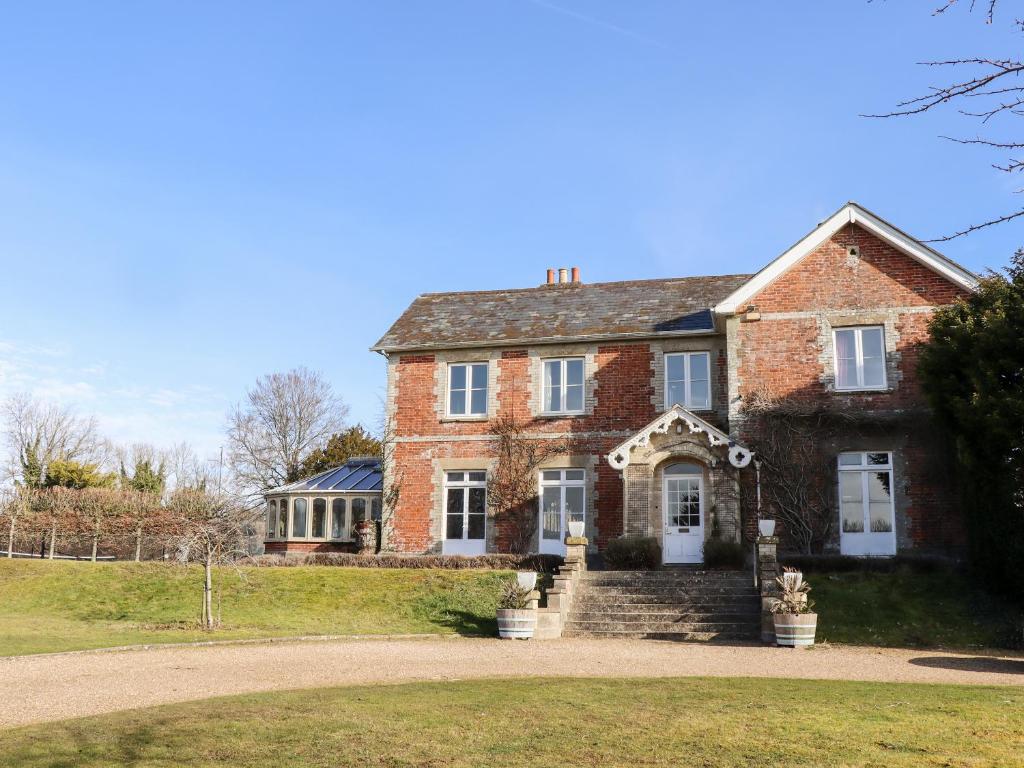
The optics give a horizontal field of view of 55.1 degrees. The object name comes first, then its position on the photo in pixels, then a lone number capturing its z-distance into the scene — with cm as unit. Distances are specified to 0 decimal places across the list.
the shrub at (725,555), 2191
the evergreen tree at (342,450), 5038
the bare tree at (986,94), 468
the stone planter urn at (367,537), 2753
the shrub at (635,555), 2183
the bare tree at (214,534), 1845
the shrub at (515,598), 1797
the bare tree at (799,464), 2294
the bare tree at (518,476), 2650
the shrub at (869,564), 2022
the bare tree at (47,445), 5469
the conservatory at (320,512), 2953
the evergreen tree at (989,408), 1786
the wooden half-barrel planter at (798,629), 1609
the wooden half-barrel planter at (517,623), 1756
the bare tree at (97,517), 3266
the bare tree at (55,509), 3289
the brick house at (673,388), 2320
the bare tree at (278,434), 5322
